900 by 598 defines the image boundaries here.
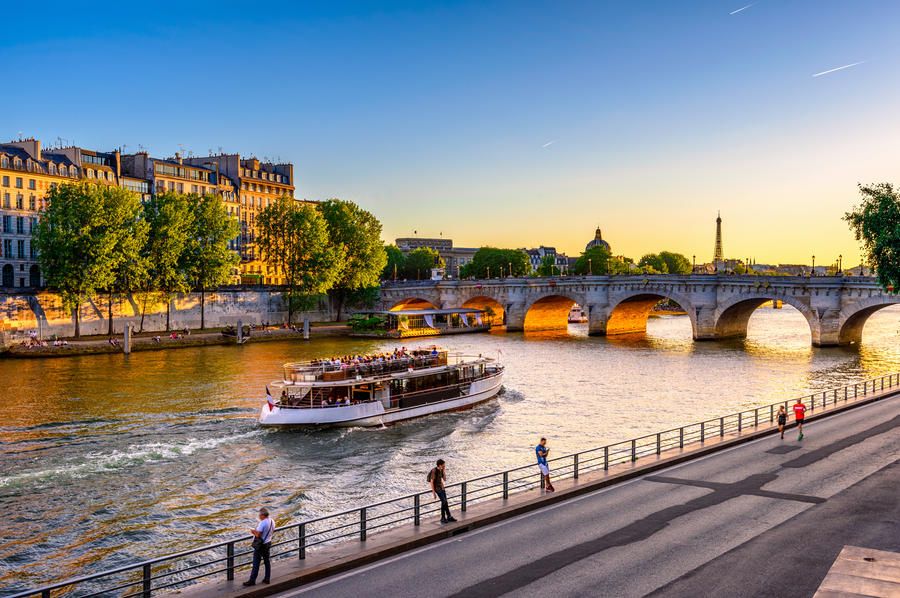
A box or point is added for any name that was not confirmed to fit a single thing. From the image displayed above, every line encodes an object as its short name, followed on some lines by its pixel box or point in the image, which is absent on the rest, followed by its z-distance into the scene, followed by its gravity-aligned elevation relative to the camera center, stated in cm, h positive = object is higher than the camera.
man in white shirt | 1416 -521
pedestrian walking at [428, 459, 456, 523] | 1748 -503
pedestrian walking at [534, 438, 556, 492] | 2017 -503
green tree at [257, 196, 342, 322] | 10144 +480
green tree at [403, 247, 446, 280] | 18312 +504
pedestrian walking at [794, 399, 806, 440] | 2681 -479
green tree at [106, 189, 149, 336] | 7575 +418
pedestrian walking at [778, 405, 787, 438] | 2696 -499
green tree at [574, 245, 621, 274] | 17884 +567
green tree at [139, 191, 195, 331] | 8169 +394
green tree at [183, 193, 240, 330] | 8669 +438
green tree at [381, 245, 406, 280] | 17562 +518
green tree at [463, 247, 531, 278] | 17188 +492
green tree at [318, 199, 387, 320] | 10850 +625
